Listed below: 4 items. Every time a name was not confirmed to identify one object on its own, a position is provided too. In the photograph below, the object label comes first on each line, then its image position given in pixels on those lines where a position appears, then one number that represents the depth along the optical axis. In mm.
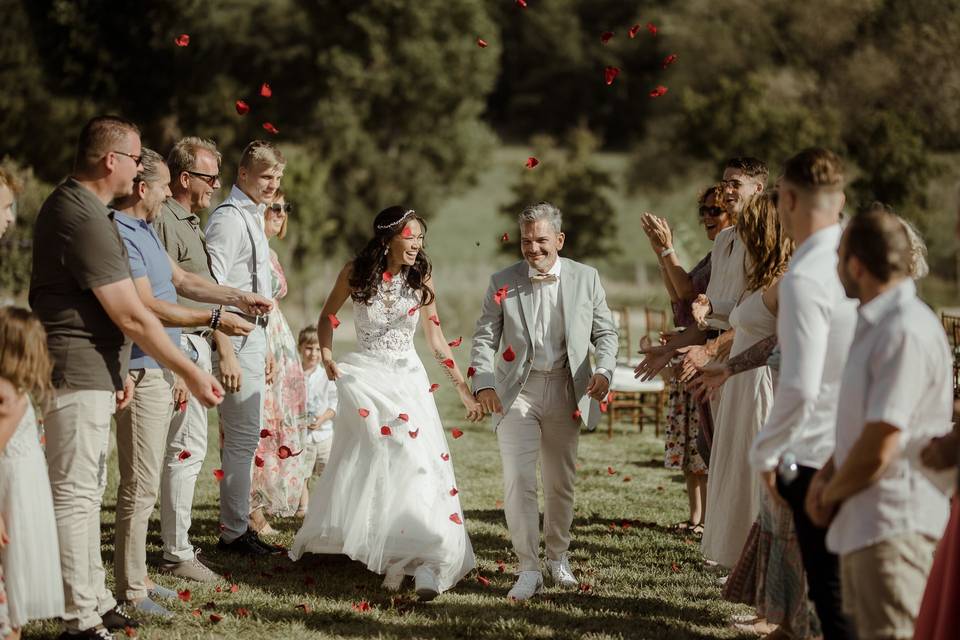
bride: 6055
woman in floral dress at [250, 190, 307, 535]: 7812
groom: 6148
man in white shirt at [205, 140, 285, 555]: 6754
